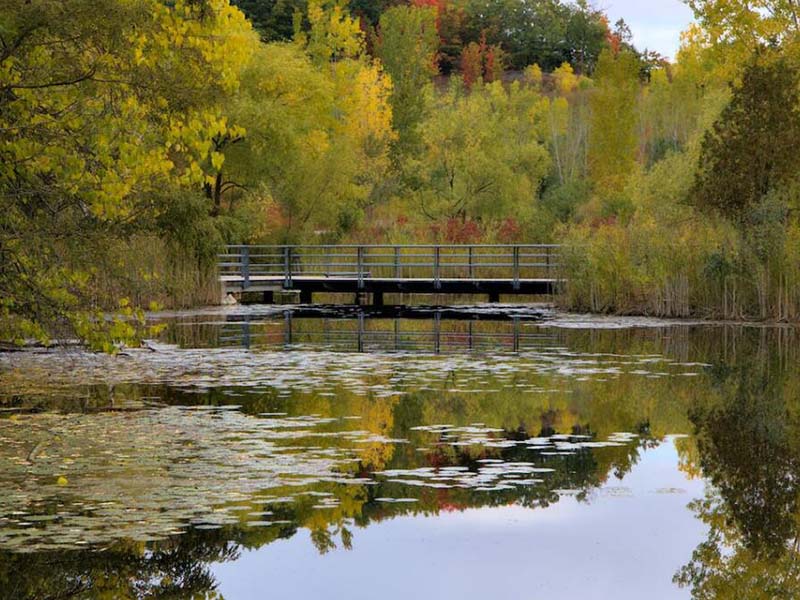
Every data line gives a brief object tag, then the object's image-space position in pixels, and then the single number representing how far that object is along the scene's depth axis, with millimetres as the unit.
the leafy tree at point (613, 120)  64312
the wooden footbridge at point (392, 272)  36719
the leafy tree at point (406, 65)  67438
